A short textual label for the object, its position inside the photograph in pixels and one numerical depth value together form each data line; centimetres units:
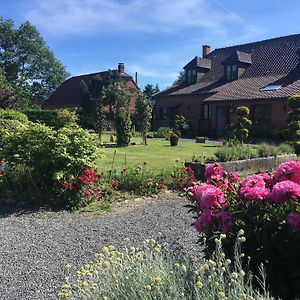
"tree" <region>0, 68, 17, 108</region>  2020
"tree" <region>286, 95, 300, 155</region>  1661
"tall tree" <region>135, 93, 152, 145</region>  2267
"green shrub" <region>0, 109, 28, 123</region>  1492
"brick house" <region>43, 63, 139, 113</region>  4925
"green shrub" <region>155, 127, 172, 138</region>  2828
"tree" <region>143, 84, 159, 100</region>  6042
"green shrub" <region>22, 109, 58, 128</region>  3659
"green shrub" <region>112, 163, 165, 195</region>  833
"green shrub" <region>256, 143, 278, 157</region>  1196
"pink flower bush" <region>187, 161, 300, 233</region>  298
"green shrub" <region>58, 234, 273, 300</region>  233
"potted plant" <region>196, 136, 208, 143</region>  2521
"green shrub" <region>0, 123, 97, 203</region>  741
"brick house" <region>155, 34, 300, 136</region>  2783
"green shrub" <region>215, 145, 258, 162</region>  1066
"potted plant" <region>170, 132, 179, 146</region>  2106
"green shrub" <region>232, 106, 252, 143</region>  2267
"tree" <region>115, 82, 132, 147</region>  2022
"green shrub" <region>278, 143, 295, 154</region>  1311
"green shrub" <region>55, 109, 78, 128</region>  2788
